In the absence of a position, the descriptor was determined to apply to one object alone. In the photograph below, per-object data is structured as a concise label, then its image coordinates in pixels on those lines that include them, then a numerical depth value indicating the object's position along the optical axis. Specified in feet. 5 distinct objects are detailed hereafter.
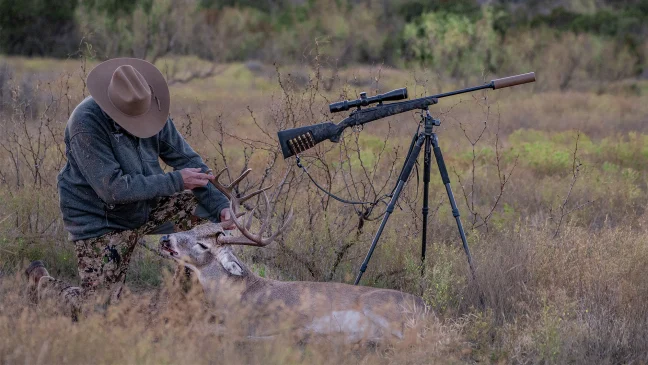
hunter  32.63
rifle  32.78
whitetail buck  31.12
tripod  33.81
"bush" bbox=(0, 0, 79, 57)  168.96
